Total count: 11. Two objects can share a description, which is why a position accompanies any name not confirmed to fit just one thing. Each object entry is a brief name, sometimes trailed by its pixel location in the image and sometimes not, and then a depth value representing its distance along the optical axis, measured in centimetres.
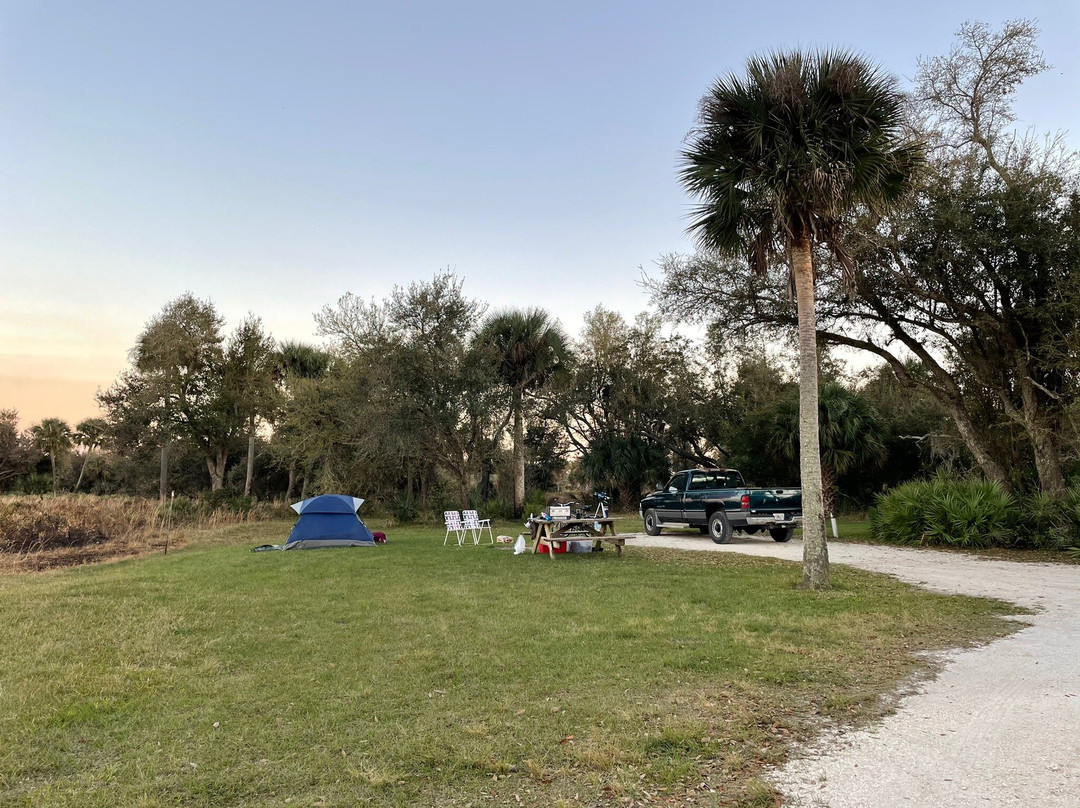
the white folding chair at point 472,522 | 1623
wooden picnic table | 1312
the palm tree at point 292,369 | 2823
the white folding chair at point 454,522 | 1590
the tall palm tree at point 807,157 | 910
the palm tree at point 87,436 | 4532
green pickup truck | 1524
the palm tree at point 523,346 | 2403
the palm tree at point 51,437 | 4404
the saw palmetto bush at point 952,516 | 1378
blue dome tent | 1584
